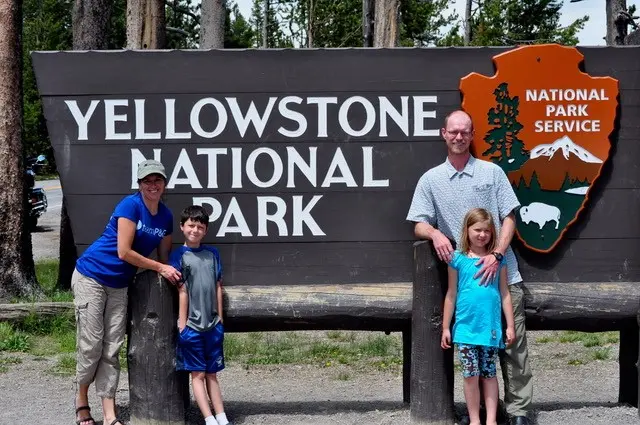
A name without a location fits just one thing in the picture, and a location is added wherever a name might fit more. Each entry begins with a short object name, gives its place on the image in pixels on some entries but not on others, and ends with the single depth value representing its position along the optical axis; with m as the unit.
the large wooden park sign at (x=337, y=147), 5.55
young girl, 5.12
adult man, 5.19
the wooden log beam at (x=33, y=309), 8.91
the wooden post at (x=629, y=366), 6.03
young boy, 5.33
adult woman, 5.21
